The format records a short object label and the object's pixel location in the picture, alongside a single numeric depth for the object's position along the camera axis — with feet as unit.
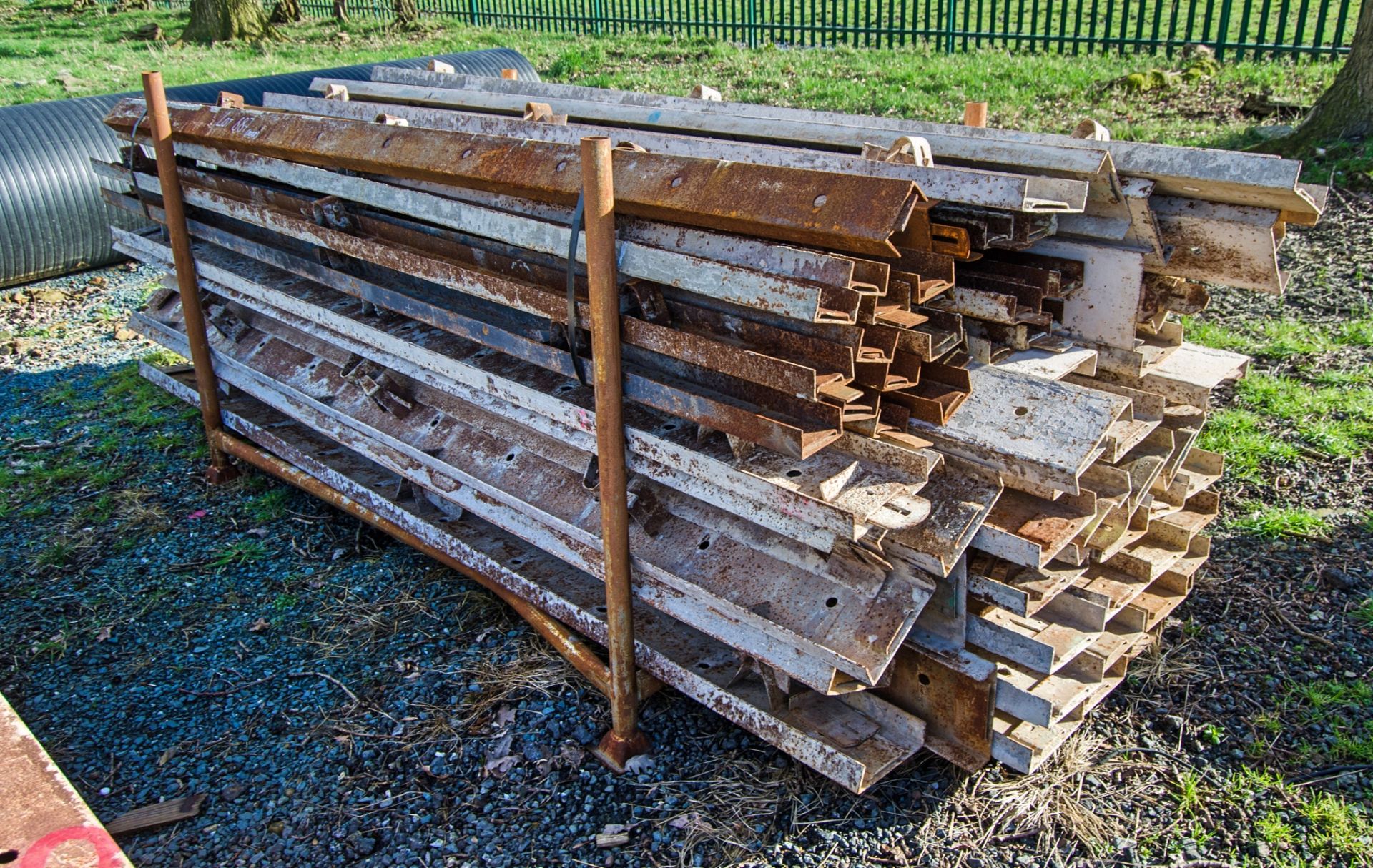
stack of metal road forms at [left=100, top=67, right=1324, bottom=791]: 9.00
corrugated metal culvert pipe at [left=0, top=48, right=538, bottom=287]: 26.68
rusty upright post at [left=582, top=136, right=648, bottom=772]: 9.14
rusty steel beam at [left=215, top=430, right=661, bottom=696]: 11.39
